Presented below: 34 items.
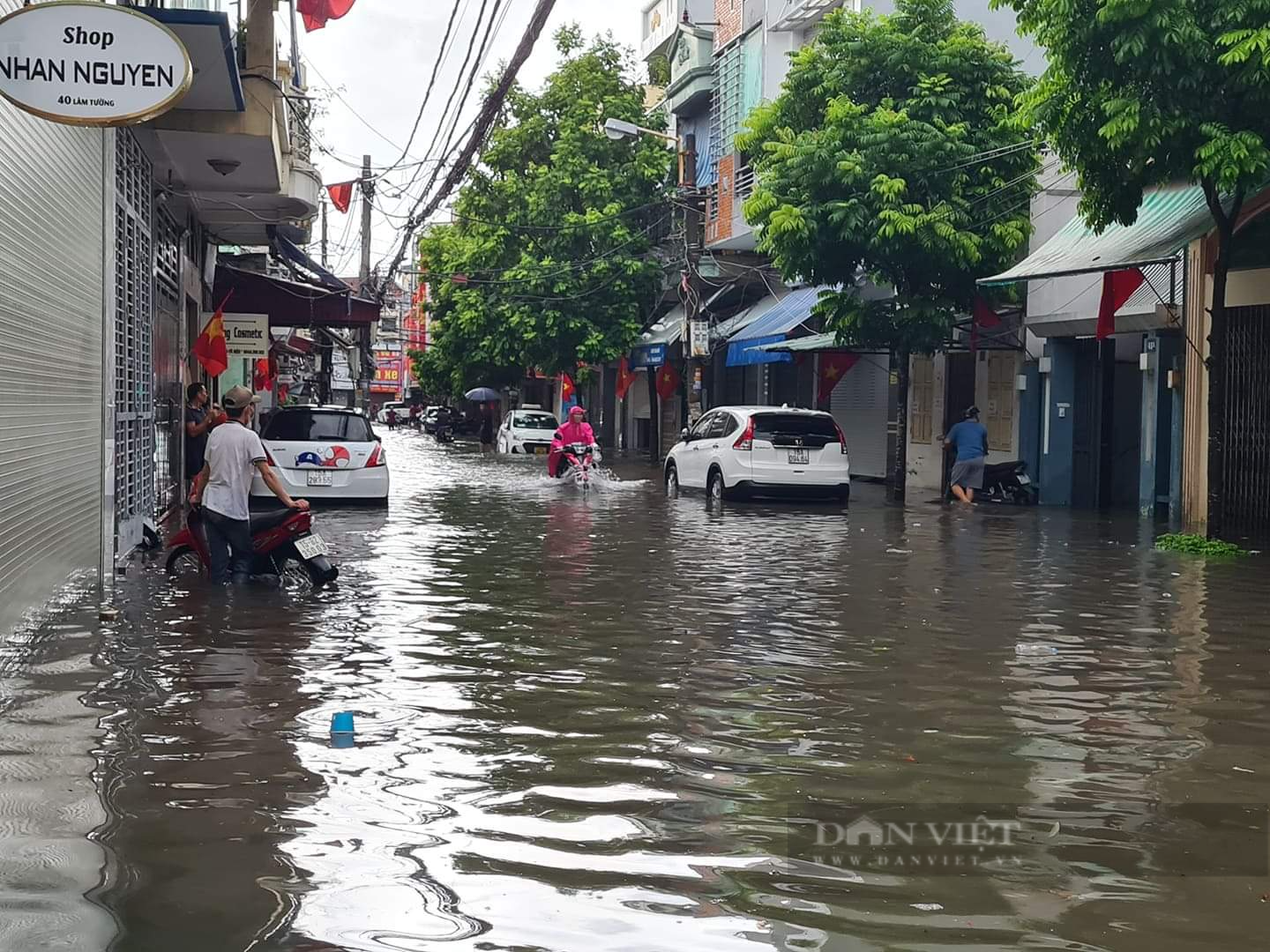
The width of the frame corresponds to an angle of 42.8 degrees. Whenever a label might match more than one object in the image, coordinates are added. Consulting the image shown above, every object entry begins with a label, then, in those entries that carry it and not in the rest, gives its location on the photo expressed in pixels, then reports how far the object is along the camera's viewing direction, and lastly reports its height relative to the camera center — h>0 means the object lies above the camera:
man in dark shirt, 18.12 -0.10
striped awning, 19.19 +2.44
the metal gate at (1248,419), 20.89 +0.20
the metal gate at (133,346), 16.06 +0.74
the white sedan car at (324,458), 22.83 -0.55
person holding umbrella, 65.44 +0.47
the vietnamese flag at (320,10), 21.23 +5.38
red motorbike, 12.74 -1.05
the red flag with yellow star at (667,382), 43.38 +1.17
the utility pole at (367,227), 47.12 +5.85
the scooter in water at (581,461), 30.03 -0.70
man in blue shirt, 25.20 -0.36
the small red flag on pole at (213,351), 25.17 +1.04
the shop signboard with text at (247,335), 28.47 +1.48
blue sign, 44.03 +1.92
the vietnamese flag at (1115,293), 22.22 +1.94
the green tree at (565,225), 46.38 +5.85
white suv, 24.94 -0.45
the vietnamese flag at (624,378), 50.84 +1.44
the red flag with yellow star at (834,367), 31.17 +1.17
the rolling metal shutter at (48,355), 10.23 +0.43
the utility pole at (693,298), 34.38 +2.79
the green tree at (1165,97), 15.80 +3.44
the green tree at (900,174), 25.53 +4.10
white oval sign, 9.84 +2.23
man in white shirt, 12.82 -0.55
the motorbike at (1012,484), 27.03 -0.91
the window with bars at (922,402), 32.06 +0.54
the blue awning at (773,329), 33.31 +2.07
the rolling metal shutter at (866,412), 34.88 +0.36
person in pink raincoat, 30.53 -0.23
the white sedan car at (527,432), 47.91 -0.30
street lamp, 36.16 +6.66
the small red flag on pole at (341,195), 44.09 +6.17
